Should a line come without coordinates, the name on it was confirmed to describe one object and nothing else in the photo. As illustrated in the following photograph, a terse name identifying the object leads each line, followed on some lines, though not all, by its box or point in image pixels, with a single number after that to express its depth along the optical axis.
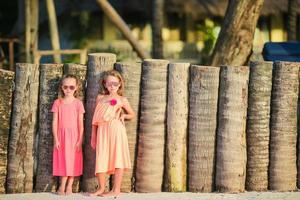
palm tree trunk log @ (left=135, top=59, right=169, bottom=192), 5.87
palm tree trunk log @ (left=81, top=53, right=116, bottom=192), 5.87
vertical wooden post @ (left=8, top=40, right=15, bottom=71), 15.60
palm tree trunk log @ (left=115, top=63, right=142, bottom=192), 5.88
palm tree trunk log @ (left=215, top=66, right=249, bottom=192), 5.87
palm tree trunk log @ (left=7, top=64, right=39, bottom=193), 5.90
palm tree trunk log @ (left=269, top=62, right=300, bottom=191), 5.95
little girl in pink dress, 5.79
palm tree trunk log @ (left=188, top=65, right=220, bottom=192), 5.88
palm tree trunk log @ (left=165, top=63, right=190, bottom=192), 5.89
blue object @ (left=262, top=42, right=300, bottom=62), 7.45
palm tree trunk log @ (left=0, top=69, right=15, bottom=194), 5.90
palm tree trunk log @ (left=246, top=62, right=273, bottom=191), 5.91
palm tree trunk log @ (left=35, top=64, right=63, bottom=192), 5.91
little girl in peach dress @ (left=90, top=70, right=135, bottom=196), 5.71
